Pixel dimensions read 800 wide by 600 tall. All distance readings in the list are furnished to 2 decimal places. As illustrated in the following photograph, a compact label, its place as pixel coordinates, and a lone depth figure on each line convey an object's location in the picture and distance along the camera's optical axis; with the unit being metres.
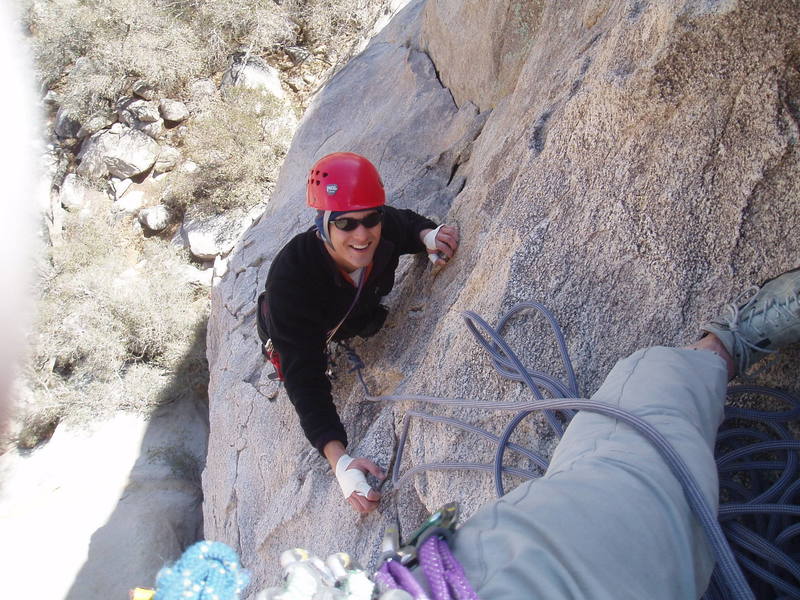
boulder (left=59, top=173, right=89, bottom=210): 10.44
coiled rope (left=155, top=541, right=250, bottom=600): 0.70
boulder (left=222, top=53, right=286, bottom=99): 9.96
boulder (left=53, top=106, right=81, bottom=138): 11.11
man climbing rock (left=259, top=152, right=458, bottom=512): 2.27
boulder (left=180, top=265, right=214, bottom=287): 8.62
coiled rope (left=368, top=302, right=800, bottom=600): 1.06
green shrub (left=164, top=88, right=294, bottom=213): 8.74
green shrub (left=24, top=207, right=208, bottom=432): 7.48
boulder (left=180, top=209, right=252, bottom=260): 8.56
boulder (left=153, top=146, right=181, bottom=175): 10.19
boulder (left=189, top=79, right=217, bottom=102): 10.35
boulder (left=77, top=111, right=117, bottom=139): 10.59
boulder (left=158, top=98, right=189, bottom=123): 10.42
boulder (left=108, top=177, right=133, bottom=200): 10.28
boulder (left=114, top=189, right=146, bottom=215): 10.09
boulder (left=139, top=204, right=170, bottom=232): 9.57
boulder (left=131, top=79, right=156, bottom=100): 10.70
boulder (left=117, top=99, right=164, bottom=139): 10.45
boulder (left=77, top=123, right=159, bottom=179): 10.20
